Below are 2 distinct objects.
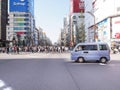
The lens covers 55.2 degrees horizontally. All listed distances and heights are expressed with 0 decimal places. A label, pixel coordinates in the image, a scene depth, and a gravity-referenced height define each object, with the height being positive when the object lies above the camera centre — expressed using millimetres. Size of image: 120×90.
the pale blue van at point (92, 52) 9526 -629
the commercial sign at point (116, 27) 28110 +4257
